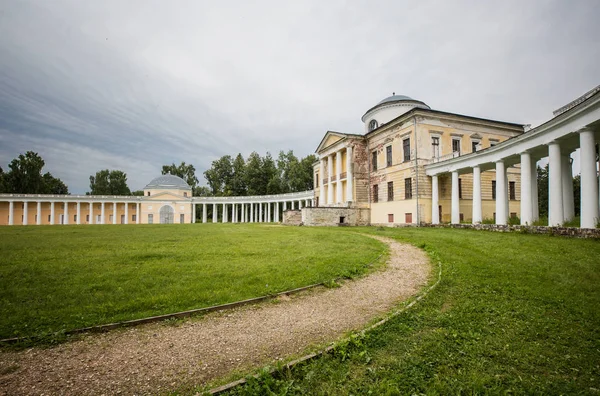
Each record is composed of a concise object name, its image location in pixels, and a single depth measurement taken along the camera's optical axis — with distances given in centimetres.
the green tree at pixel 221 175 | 7481
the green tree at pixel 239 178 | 7338
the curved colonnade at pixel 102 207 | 5566
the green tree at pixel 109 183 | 9131
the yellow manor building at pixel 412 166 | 2673
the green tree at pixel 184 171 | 8538
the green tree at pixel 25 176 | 6421
